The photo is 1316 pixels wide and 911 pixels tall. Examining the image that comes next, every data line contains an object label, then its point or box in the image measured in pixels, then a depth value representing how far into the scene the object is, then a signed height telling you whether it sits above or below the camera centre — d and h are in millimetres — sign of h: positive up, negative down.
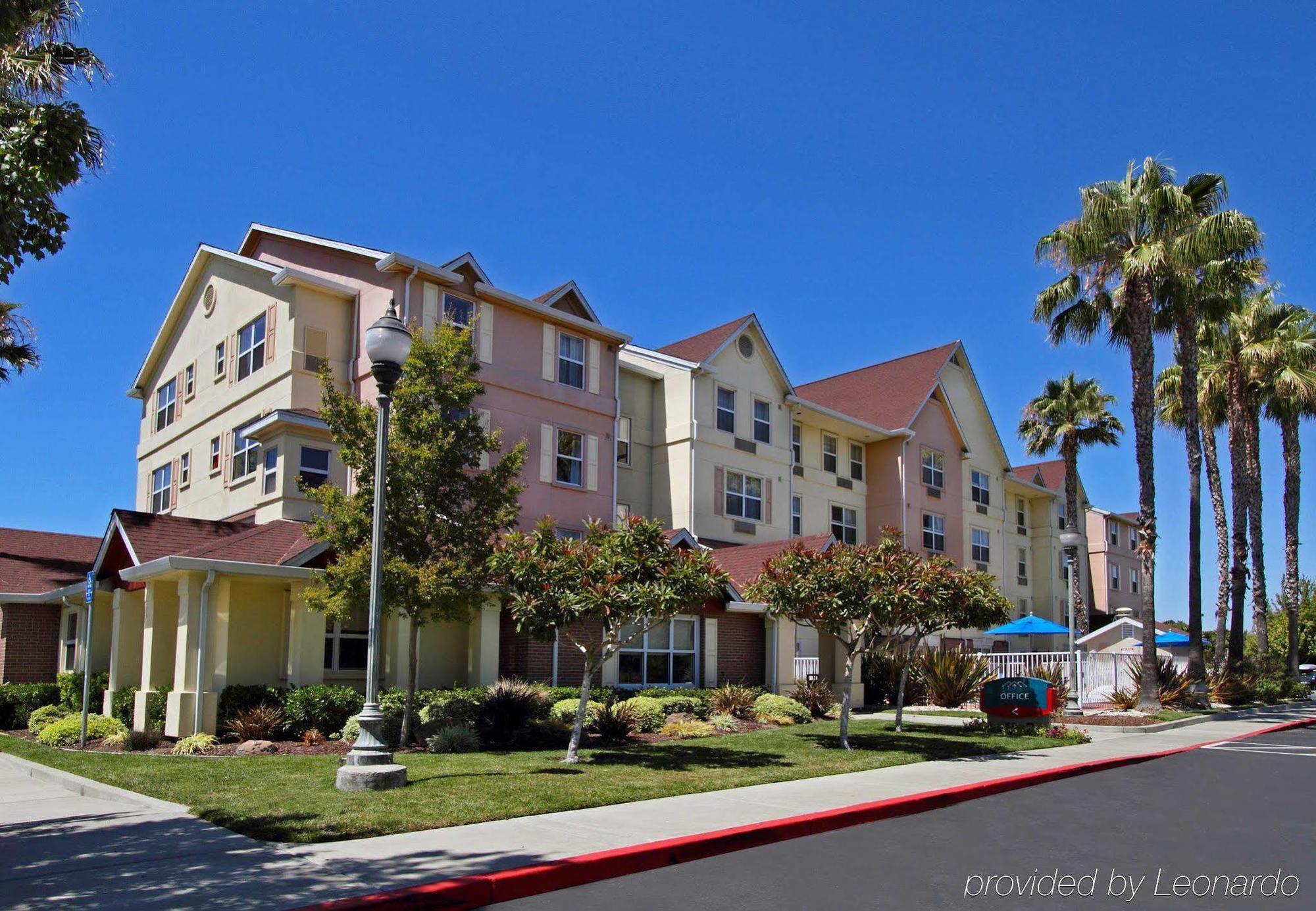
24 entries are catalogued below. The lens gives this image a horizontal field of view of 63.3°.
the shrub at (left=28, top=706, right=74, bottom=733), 20828 -2222
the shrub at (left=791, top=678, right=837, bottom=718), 24375 -2064
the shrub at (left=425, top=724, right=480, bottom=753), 16344 -2076
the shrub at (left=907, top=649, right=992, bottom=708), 27125 -1756
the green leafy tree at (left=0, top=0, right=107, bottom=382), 8414 +3575
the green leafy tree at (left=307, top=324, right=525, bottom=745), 16094 +1628
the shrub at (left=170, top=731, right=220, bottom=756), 16359 -2154
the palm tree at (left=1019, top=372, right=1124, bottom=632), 42125 +7474
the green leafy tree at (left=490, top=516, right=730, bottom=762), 14758 +349
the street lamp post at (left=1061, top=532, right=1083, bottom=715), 25078 +1141
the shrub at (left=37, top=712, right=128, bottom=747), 18297 -2165
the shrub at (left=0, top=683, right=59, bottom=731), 23500 -2200
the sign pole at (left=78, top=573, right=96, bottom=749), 16547 +25
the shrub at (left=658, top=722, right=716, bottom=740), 19406 -2243
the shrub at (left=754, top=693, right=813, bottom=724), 22391 -2137
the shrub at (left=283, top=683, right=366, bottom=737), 17281 -1680
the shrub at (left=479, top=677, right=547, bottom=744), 17500 -1762
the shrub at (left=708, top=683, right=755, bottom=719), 22172 -1970
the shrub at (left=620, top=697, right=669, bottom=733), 19562 -1963
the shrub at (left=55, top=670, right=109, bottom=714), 21766 -1763
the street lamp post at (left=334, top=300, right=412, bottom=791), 11648 +16
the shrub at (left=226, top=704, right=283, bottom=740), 17062 -1905
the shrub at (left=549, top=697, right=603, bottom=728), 18859 -1869
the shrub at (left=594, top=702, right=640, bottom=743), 18078 -1998
